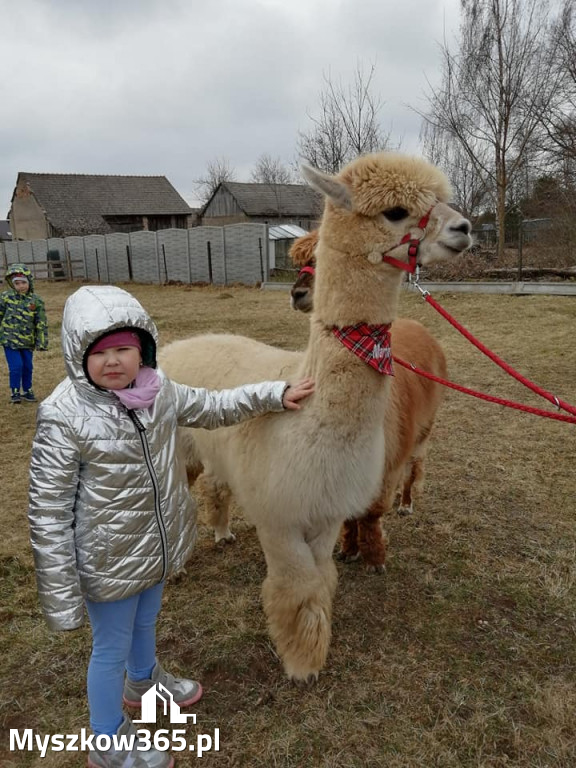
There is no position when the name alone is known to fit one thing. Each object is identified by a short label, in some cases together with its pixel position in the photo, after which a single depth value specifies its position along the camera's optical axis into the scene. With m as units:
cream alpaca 1.80
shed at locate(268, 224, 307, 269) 17.06
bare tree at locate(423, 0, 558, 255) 14.29
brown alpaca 2.78
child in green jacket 5.86
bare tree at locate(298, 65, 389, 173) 16.88
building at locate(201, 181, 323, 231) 34.31
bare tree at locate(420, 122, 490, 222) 18.09
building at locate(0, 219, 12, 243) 53.12
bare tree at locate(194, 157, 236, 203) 50.81
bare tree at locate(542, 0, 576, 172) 13.73
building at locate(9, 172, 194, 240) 33.72
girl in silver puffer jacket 1.55
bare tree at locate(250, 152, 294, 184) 45.03
